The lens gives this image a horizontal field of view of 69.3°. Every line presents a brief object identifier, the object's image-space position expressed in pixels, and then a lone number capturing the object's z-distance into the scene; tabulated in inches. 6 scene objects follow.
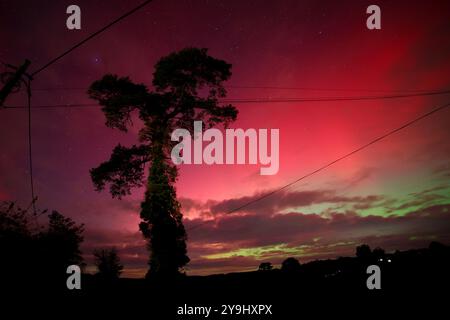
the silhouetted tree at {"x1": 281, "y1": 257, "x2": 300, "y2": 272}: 983.6
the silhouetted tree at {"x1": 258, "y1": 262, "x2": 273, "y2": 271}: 1246.1
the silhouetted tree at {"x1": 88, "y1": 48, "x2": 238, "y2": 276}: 689.0
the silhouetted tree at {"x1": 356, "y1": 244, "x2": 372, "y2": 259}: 1461.9
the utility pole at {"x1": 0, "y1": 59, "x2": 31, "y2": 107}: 440.9
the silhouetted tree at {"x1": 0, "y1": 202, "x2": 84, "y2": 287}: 430.3
